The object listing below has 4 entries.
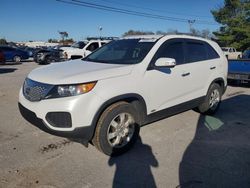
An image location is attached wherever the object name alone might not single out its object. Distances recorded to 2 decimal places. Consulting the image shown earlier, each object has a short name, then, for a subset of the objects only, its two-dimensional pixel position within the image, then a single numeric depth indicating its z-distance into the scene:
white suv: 2.53
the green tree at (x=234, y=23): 24.49
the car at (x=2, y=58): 14.70
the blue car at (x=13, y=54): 16.75
